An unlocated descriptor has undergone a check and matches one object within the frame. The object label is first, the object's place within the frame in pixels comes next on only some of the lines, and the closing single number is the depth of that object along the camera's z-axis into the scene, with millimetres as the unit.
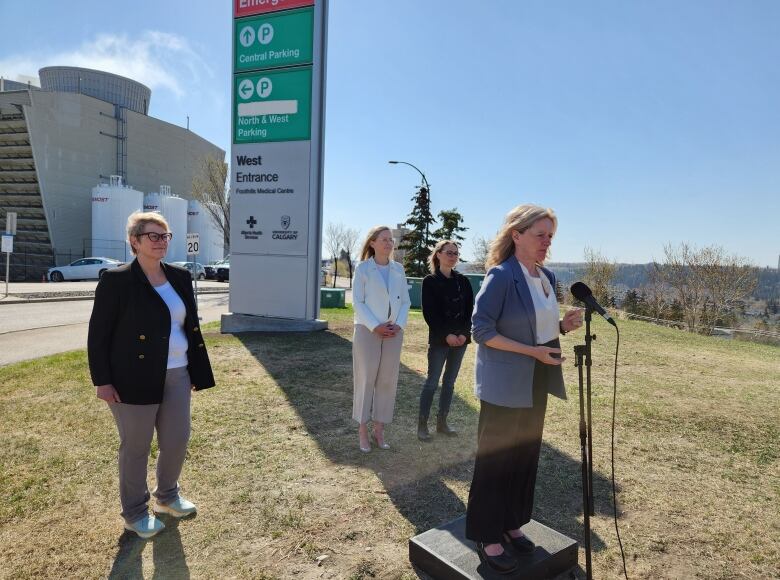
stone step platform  2617
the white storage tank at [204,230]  59625
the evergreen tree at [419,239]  30938
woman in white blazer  4289
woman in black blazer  2875
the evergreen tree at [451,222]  35562
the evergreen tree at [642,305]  46056
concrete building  50312
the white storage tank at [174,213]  53938
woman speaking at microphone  2537
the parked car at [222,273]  39438
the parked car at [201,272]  38625
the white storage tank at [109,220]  49031
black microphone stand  2430
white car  31797
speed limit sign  12164
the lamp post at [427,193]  27822
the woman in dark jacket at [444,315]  4641
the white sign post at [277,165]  11422
